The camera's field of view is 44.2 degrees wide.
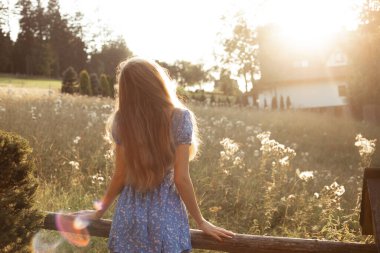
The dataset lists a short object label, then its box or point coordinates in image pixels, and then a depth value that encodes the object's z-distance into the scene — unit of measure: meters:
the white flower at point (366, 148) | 6.43
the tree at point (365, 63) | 15.25
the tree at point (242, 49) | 48.59
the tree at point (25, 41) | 66.62
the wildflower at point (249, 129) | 13.56
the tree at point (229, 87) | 70.86
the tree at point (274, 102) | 33.12
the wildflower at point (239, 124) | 14.55
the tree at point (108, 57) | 73.12
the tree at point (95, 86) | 43.51
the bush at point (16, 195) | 3.25
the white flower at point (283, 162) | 6.50
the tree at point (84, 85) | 38.75
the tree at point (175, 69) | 87.26
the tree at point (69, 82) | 38.21
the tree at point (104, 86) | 39.84
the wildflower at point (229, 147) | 6.88
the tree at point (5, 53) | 64.12
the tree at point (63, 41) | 71.89
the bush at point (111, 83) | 41.95
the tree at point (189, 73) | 92.56
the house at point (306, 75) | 39.53
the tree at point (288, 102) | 35.50
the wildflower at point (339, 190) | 5.77
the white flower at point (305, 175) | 6.06
